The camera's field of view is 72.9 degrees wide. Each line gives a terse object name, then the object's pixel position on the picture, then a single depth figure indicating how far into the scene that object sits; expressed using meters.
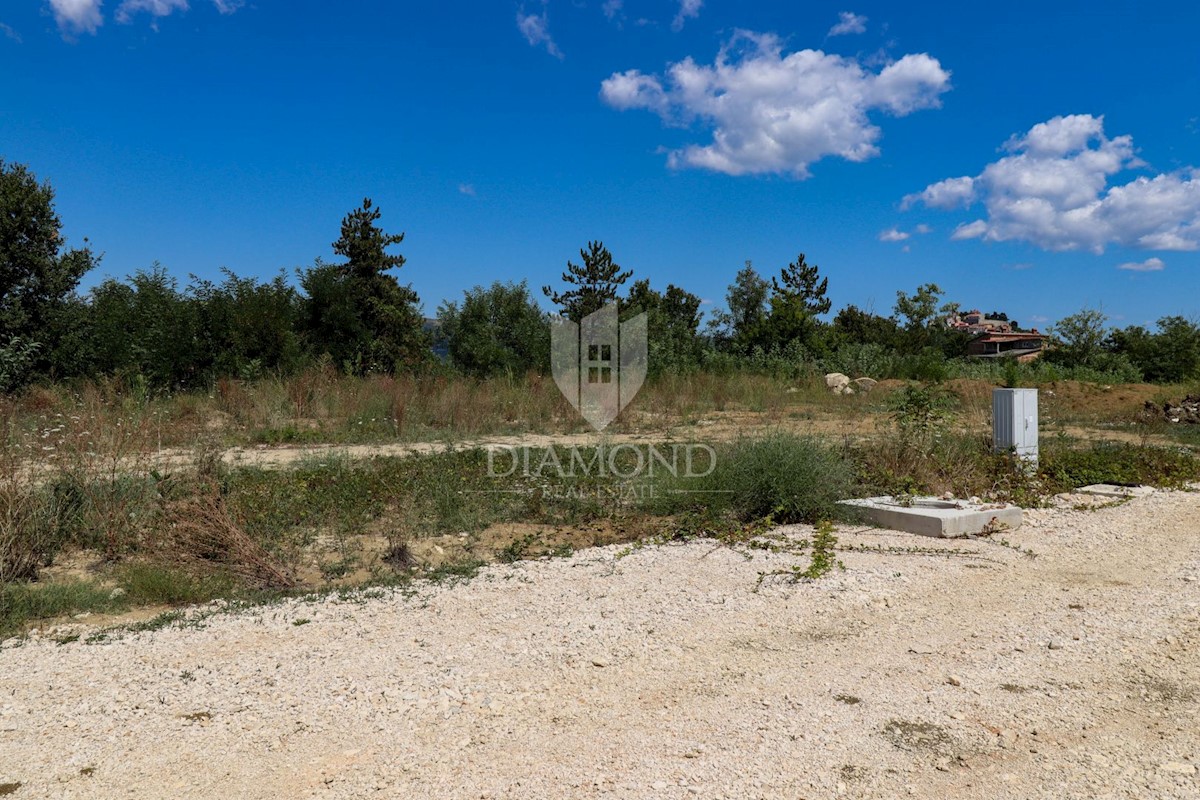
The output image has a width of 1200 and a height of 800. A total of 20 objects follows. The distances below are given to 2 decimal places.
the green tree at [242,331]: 16.53
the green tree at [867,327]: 48.57
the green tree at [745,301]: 47.03
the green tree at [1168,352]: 27.39
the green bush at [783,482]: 6.60
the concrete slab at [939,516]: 6.32
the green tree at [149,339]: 16.06
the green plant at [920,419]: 8.40
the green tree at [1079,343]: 31.21
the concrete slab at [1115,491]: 7.89
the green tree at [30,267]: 15.63
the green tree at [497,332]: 20.97
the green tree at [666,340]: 21.83
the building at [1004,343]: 72.62
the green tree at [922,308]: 53.78
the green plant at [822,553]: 5.12
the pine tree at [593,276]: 33.75
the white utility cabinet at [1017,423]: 8.73
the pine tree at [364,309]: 19.80
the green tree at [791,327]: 30.64
